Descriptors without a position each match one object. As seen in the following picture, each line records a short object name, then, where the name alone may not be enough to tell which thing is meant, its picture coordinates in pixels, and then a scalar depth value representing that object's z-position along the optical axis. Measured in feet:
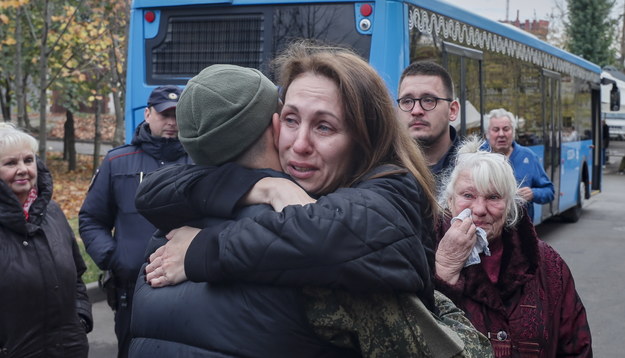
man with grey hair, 24.90
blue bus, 23.72
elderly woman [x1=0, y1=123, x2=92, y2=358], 13.12
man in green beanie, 5.69
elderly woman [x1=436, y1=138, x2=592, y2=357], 9.90
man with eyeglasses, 14.06
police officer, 16.16
